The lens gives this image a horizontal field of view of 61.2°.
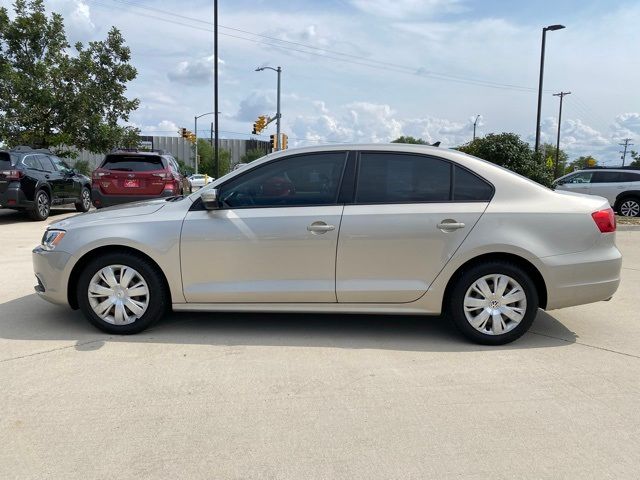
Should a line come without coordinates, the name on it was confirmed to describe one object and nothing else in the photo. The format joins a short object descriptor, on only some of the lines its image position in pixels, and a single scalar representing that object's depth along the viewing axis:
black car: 11.88
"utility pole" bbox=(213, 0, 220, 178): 21.23
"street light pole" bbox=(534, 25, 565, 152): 21.77
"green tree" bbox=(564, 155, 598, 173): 84.38
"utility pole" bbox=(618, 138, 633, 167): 87.22
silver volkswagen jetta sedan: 4.34
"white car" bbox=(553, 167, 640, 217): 16.25
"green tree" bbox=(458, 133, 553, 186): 16.80
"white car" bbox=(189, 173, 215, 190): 42.37
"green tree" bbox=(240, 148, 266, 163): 84.81
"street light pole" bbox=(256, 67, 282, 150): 29.84
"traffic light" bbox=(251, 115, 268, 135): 31.38
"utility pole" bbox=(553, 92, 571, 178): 52.28
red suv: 11.00
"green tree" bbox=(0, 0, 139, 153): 18.75
